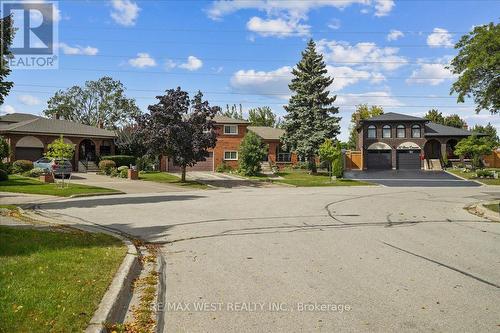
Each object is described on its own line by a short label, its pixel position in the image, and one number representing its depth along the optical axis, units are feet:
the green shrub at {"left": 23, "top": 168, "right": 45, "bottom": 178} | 114.62
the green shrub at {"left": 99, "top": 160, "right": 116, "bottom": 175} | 134.18
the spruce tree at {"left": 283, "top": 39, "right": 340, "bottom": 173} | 148.25
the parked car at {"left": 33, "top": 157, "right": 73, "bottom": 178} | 108.38
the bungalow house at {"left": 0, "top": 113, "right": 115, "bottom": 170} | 136.46
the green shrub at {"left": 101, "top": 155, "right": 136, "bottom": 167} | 144.15
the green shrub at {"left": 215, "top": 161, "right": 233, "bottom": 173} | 161.26
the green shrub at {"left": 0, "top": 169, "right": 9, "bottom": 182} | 96.10
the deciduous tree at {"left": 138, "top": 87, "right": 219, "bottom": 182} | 105.19
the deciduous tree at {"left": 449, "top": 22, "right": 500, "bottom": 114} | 74.18
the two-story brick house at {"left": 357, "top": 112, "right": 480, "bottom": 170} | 177.27
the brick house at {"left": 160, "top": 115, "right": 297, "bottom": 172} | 168.35
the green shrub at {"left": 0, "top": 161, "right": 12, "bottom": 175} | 117.36
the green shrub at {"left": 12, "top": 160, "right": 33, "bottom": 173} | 122.11
